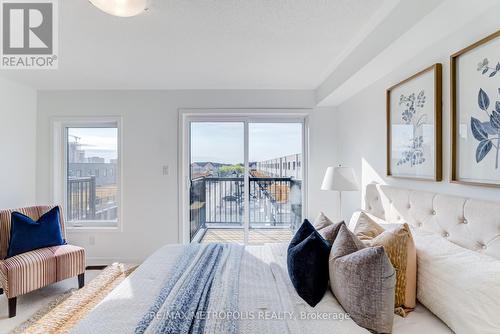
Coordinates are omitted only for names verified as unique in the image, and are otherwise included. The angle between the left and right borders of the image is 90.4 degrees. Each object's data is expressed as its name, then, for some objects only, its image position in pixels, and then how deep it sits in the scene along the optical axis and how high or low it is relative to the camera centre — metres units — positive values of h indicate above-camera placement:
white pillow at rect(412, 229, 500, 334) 0.97 -0.50
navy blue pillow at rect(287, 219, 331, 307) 1.32 -0.54
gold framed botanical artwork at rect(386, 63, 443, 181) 1.59 +0.32
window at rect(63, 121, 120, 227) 3.53 -0.03
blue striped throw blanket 1.09 -0.66
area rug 2.03 -1.26
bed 1.11 -0.68
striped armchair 2.19 -0.90
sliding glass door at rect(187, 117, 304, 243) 3.53 -0.03
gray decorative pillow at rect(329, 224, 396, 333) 1.12 -0.55
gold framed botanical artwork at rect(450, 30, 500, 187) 1.22 +0.30
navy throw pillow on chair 2.42 -0.62
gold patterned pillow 1.26 -0.48
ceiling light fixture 1.46 +1.00
